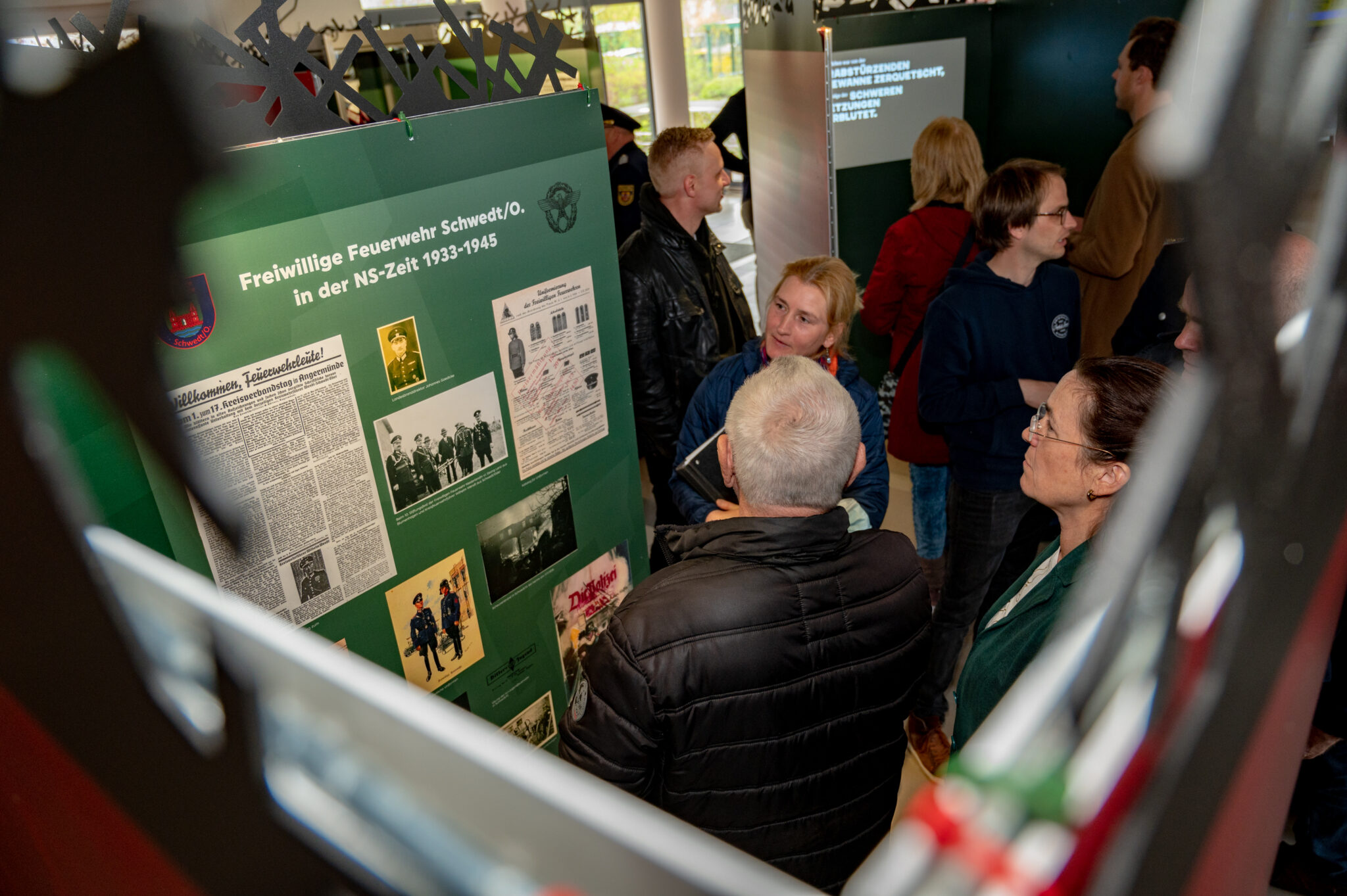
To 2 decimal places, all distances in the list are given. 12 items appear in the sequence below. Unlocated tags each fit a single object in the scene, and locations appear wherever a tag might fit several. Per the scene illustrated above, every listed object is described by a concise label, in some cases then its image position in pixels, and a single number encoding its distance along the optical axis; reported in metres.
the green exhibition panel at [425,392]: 1.52
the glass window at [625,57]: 7.86
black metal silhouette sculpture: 1.33
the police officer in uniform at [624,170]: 4.74
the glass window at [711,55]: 9.62
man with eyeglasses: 2.47
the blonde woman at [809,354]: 2.56
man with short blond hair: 3.08
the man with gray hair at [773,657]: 1.41
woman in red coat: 3.32
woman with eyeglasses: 1.48
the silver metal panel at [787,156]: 3.57
